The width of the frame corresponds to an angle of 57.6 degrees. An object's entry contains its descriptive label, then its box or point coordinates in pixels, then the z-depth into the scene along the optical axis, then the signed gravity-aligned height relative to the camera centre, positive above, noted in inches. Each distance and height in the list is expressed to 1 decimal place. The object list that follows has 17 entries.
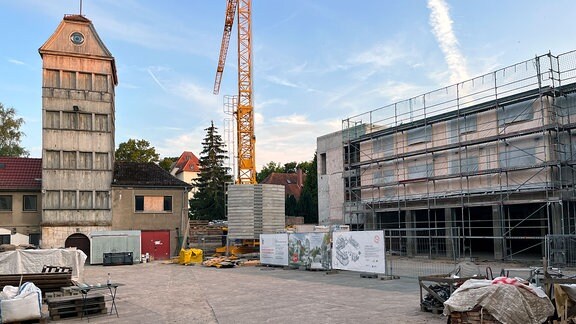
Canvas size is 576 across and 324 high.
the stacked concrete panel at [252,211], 1568.7 +7.1
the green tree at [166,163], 3597.4 +360.9
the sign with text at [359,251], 872.3 -70.2
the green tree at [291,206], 2852.6 +35.8
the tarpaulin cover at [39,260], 807.1 -67.7
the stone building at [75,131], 1581.0 +264.0
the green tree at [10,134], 2242.9 +364.3
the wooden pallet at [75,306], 563.5 -96.8
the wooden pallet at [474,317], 422.3 -89.0
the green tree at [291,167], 4148.6 +358.9
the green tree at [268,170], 4028.1 +340.5
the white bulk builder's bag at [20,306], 511.8 -86.0
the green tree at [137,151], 2741.6 +341.1
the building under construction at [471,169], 1113.4 +102.4
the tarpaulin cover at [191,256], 1412.4 -112.3
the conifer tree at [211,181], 2780.5 +178.5
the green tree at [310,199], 2758.4 +69.1
